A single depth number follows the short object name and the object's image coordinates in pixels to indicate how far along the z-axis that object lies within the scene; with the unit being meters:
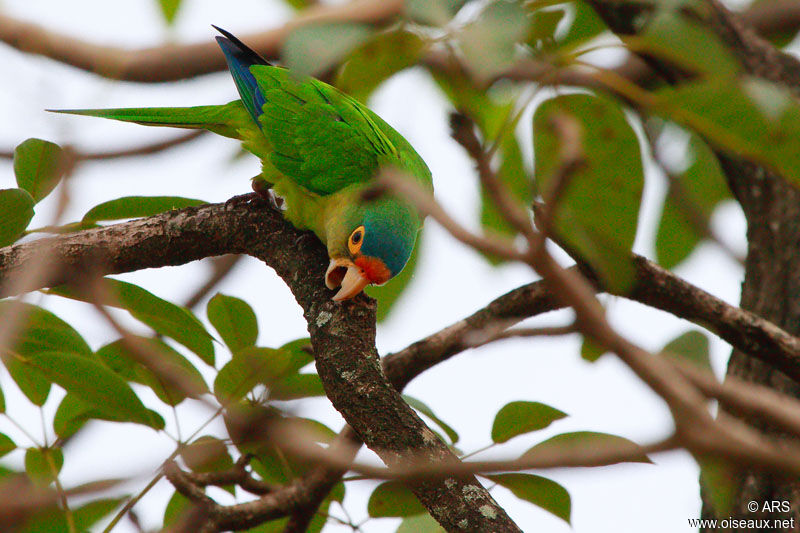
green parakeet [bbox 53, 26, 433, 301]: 5.57
